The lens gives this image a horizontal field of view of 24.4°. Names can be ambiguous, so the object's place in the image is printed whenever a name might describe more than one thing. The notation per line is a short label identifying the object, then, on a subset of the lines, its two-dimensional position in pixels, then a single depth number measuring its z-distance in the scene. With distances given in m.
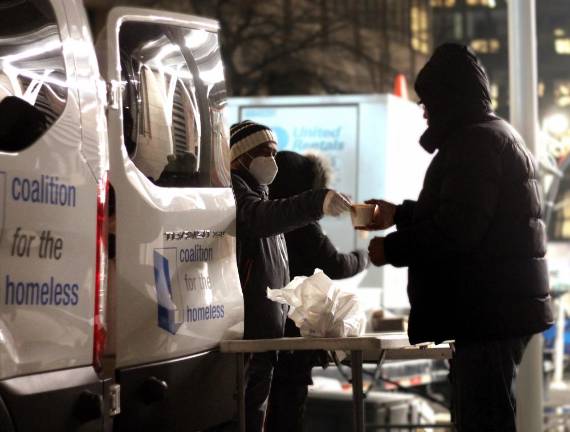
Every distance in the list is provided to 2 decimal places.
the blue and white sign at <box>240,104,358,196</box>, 13.61
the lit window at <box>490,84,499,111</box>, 59.39
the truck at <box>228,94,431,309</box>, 13.34
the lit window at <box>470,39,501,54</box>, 74.25
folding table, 5.21
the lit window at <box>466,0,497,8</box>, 77.46
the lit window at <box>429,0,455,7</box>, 74.50
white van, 4.25
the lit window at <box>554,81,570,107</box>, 29.14
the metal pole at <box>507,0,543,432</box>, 8.70
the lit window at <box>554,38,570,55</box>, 36.29
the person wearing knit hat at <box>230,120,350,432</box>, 5.72
